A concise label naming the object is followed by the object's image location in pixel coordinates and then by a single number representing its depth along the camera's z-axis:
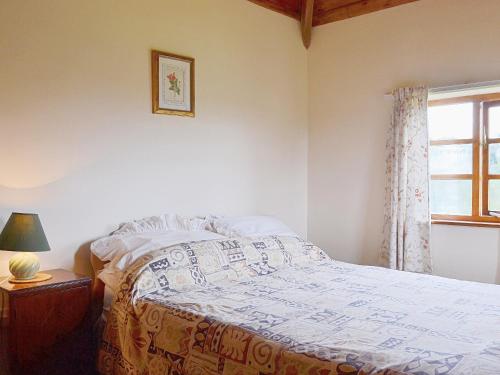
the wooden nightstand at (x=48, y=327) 2.17
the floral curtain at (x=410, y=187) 3.54
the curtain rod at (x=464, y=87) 3.23
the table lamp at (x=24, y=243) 2.25
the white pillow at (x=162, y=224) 2.90
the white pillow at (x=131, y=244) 2.55
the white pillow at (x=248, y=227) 3.22
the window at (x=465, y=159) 3.48
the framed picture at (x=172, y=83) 3.13
